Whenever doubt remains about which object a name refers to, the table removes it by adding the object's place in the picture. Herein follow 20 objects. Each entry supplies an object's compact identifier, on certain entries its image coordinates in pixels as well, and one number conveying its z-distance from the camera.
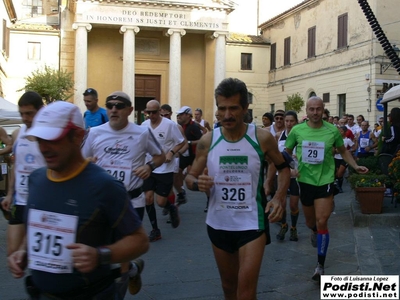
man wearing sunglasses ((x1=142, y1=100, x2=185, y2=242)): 8.66
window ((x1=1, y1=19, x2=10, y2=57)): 37.16
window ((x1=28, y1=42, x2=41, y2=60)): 40.66
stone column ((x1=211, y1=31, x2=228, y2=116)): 39.25
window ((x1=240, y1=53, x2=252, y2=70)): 47.28
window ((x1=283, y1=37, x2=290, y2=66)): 44.00
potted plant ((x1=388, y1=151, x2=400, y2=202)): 9.45
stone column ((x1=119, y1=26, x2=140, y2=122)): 37.88
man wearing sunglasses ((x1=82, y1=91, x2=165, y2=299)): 6.14
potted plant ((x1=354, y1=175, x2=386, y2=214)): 9.45
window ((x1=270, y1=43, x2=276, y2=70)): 46.69
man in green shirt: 6.62
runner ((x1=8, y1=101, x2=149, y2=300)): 2.63
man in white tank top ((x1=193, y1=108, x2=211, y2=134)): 15.99
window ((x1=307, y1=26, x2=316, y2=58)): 39.53
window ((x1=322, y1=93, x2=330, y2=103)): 37.88
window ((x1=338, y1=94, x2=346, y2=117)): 36.06
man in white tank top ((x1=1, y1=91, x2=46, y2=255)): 5.43
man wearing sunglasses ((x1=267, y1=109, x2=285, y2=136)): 10.85
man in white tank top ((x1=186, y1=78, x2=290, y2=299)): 4.34
